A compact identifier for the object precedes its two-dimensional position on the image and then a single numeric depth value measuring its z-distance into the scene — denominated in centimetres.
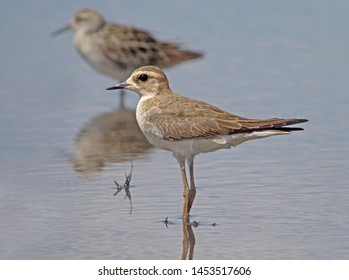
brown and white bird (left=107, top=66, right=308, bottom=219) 926
